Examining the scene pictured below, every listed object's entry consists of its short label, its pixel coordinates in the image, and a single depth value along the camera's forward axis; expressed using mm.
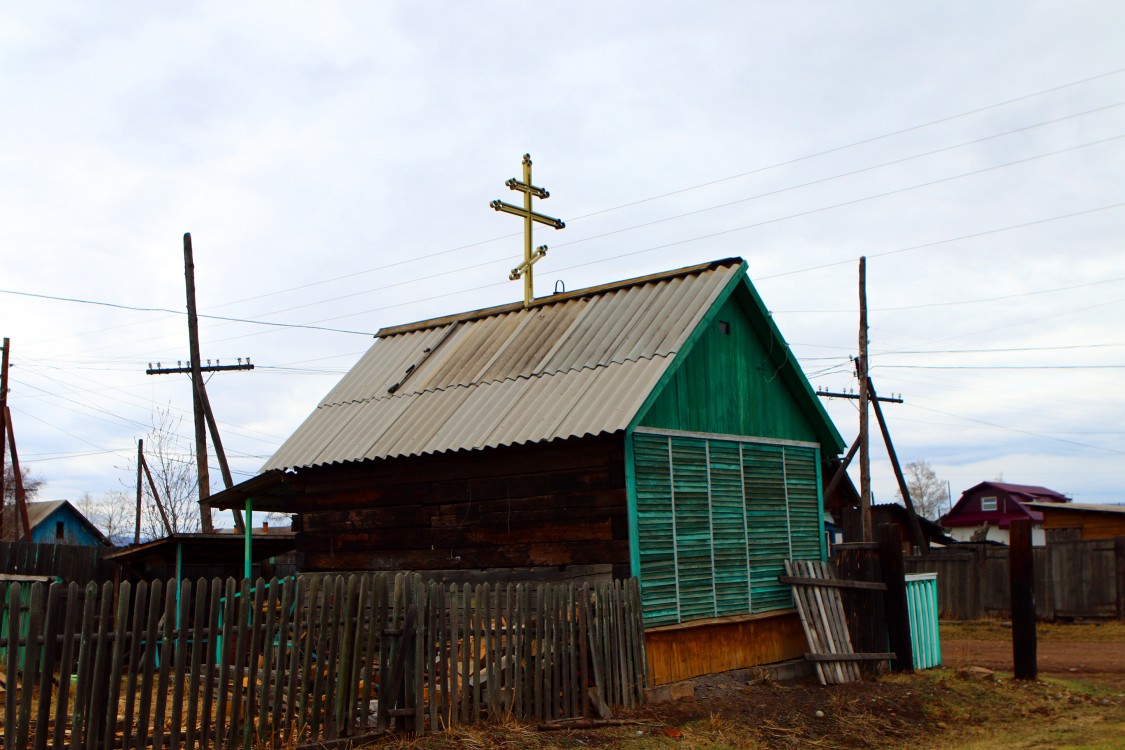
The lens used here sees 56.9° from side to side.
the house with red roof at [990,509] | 66625
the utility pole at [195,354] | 25406
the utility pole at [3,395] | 32250
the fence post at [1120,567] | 24266
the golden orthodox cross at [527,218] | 17562
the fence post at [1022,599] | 15008
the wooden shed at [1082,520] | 28953
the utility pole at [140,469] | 45181
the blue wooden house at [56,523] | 59469
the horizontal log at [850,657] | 14227
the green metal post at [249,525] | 15195
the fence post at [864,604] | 15219
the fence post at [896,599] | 15328
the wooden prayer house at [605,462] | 12539
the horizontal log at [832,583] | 14758
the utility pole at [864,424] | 31234
